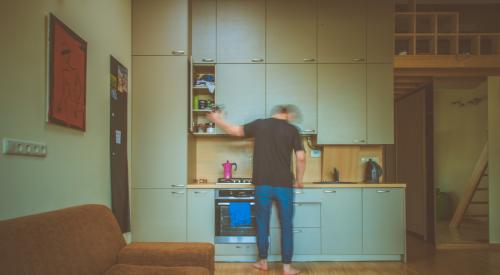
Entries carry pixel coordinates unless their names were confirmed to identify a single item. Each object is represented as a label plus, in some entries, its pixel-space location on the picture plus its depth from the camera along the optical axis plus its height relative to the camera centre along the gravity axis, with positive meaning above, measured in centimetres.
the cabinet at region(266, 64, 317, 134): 458 +64
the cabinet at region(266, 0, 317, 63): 459 +130
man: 384 -29
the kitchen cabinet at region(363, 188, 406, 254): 426 -82
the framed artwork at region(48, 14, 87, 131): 234 +43
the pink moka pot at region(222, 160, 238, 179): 468 -30
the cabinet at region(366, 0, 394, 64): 458 +127
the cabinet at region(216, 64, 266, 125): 455 +59
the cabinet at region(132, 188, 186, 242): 414 -74
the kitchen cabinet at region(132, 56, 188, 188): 420 +24
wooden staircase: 563 -56
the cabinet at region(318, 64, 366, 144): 457 +47
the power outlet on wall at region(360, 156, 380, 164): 484 -16
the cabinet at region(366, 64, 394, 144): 455 +47
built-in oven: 420 -79
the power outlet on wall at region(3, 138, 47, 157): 192 -2
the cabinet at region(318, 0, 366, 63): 458 +134
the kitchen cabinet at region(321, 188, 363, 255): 424 -83
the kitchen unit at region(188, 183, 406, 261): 423 -86
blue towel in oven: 418 -73
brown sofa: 158 -51
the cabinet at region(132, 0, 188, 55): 426 +124
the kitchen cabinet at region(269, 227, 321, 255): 423 -103
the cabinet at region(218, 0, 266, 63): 456 +129
